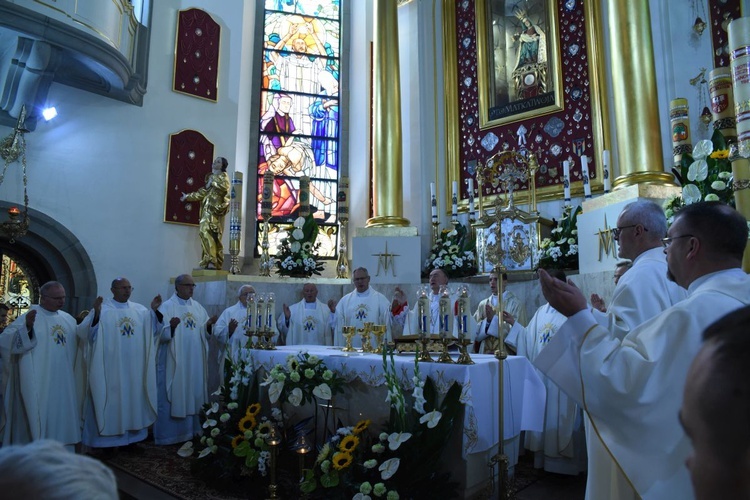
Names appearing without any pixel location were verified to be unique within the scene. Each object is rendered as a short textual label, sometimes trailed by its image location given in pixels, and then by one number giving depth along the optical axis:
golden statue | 8.78
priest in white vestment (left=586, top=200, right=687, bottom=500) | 2.14
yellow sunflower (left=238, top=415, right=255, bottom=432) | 4.35
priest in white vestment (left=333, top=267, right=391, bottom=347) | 6.75
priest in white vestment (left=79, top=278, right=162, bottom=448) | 5.66
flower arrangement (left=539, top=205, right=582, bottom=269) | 7.28
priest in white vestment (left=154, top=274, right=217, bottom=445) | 6.24
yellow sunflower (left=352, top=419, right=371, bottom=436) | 3.79
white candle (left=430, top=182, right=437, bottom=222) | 9.14
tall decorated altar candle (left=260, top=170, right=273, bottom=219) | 8.93
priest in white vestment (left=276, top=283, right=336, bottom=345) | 7.02
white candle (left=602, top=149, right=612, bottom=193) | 7.40
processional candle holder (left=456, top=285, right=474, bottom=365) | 3.81
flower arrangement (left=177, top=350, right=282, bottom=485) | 4.23
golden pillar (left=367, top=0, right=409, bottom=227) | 9.42
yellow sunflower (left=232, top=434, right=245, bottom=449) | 4.26
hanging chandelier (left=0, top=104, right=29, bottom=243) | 7.44
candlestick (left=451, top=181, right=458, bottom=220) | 8.85
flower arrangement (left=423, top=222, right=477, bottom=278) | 8.33
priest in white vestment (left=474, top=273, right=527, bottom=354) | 5.60
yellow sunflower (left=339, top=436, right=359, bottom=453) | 3.66
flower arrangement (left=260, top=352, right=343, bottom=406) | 4.15
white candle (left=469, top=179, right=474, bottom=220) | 8.69
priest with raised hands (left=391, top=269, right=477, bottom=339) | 4.25
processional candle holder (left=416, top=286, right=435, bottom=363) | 4.04
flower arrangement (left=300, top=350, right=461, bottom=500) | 3.46
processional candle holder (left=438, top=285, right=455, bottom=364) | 3.92
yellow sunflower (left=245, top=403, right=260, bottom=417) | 4.47
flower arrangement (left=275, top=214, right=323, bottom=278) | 8.39
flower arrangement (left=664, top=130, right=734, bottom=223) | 4.36
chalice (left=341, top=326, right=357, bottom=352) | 4.95
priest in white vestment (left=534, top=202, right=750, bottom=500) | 1.69
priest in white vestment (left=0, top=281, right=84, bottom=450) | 5.11
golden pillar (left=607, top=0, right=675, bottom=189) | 6.91
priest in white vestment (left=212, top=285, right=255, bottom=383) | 6.38
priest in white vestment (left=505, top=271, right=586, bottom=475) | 4.63
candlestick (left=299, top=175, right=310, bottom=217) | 9.52
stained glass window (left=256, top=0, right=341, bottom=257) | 11.51
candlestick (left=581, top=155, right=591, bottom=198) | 7.38
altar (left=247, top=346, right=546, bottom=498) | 3.65
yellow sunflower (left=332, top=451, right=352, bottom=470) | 3.60
